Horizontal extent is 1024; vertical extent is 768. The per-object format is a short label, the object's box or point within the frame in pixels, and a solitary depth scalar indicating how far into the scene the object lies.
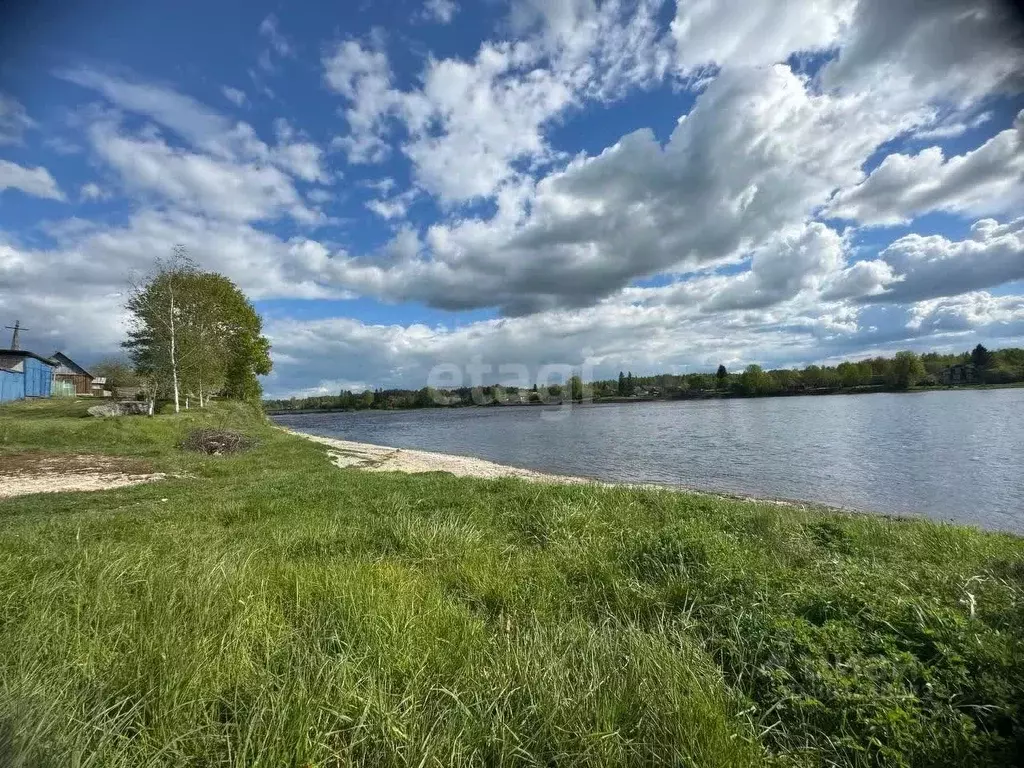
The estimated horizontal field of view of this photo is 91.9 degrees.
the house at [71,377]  62.34
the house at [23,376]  47.59
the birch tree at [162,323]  32.12
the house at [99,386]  66.55
